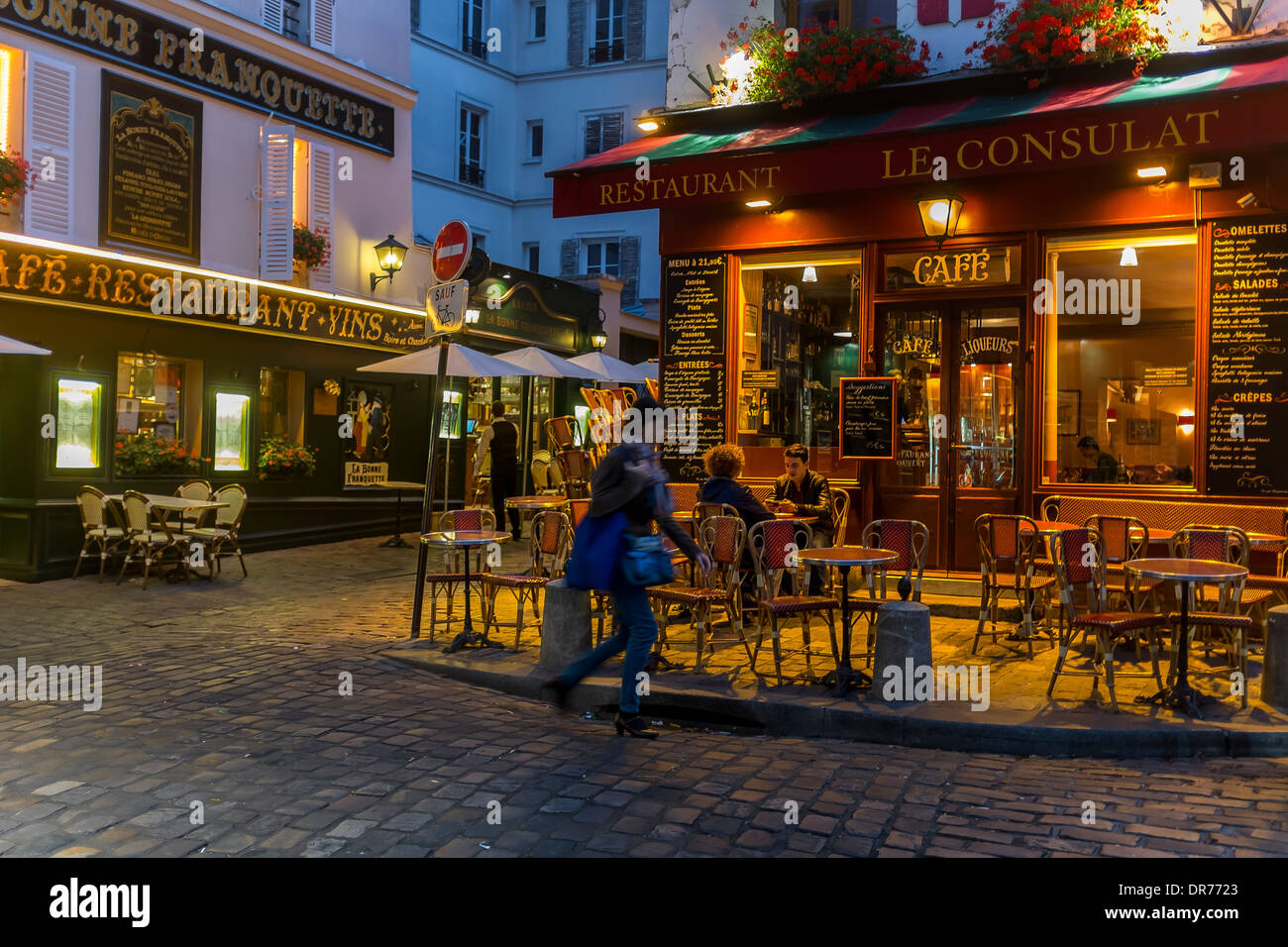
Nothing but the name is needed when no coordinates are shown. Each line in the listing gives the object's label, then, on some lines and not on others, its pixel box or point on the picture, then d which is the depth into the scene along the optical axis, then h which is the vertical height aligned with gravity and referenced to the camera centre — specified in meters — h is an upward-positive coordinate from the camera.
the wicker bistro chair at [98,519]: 11.63 -0.63
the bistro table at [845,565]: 6.36 -0.55
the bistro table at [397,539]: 15.59 -1.07
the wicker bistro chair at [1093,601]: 6.16 -0.78
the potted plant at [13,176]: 11.23 +3.04
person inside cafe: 9.50 +0.12
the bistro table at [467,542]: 7.82 -0.55
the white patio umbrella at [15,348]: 9.56 +1.04
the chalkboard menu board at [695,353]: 11.00 +1.24
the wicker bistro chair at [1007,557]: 7.57 -0.59
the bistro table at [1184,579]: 5.85 -0.55
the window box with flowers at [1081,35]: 9.27 +3.91
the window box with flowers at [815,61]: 10.26 +4.09
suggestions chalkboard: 9.99 +0.52
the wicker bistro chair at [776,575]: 6.67 -0.71
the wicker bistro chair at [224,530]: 11.78 -0.74
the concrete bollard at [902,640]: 6.14 -0.96
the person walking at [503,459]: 15.12 +0.14
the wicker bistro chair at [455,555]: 8.14 -0.72
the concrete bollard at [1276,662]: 5.95 -1.03
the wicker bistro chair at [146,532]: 11.31 -0.74
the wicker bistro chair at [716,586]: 7.11 -0.81
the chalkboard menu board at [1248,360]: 8.66 +0.99
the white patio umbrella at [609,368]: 15.14 +1.49
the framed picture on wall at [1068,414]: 9.70 +0.57
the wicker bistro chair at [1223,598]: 6.19 -0.79
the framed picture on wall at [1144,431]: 9.36 +0.41
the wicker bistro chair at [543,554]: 7.84 -0.68
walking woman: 5.63 -0.37
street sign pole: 8.13 -0.28
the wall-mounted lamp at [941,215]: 9.59 +2.37
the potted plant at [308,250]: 14.99 +3.07
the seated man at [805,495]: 9.04 -0.19
